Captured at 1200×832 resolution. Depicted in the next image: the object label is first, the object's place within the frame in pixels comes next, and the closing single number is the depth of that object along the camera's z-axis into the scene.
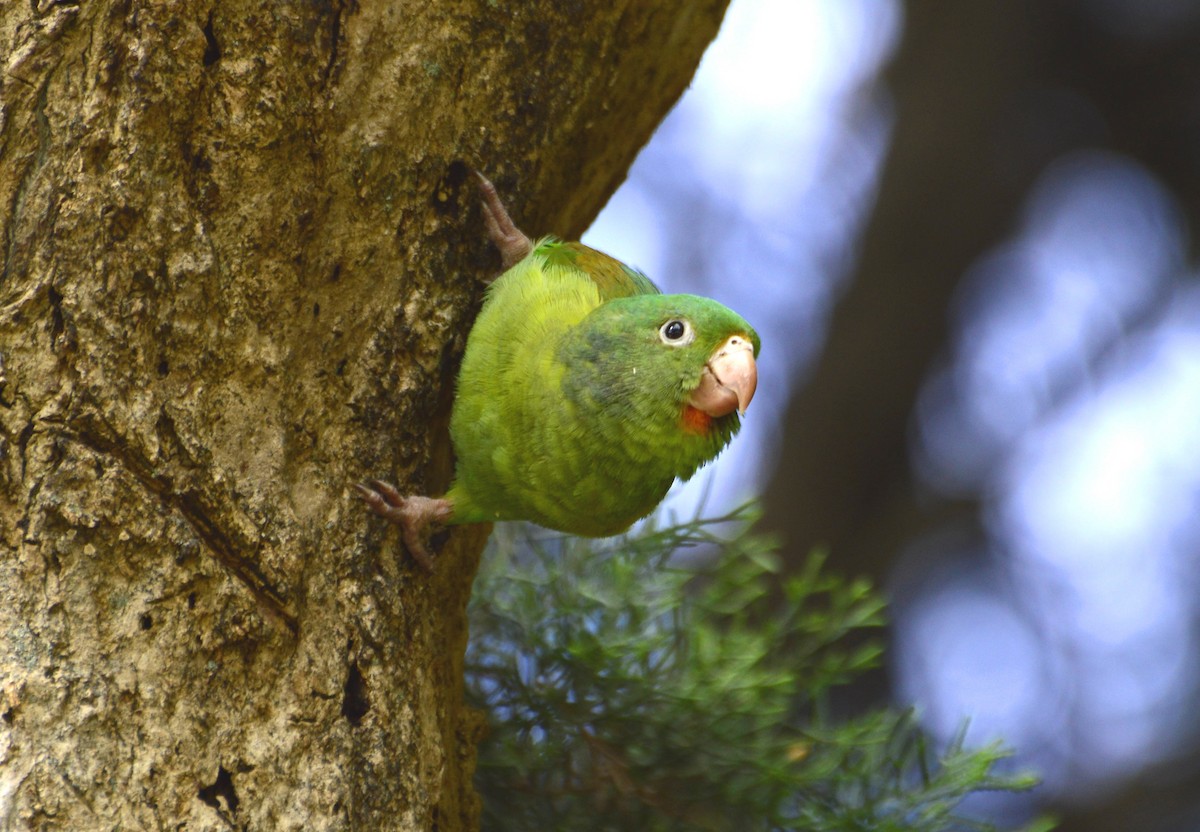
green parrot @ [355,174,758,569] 4.12
